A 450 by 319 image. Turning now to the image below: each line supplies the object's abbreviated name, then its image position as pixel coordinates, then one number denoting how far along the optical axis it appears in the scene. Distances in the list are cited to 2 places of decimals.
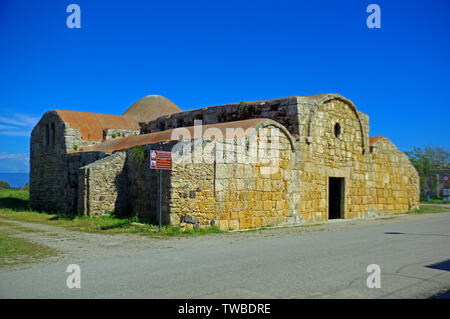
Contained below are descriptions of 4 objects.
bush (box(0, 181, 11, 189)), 39.61
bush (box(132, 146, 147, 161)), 13.84
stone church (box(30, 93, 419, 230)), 11.63
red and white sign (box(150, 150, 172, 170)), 10.43
